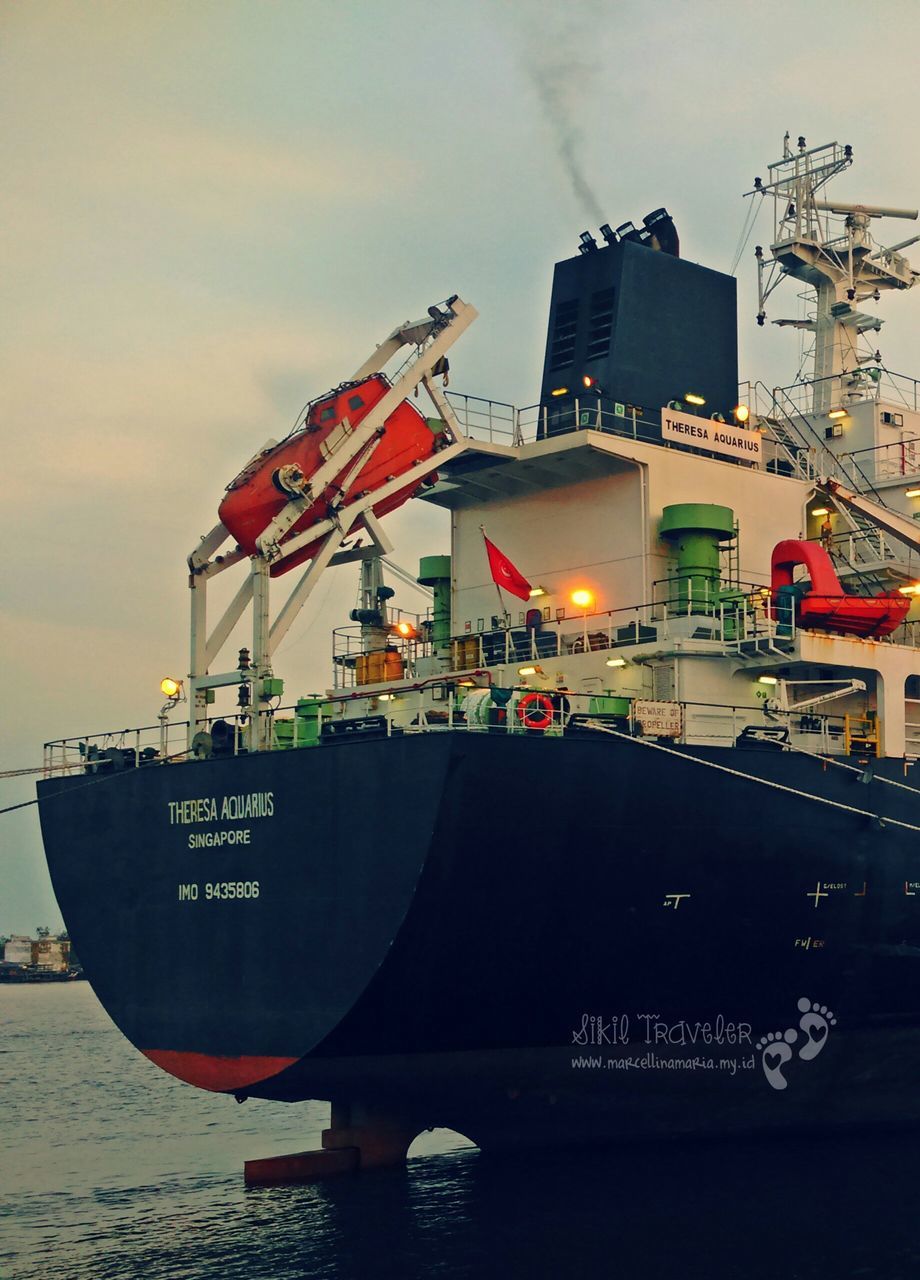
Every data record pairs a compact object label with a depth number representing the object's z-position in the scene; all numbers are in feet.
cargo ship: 79.00
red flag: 99.04
